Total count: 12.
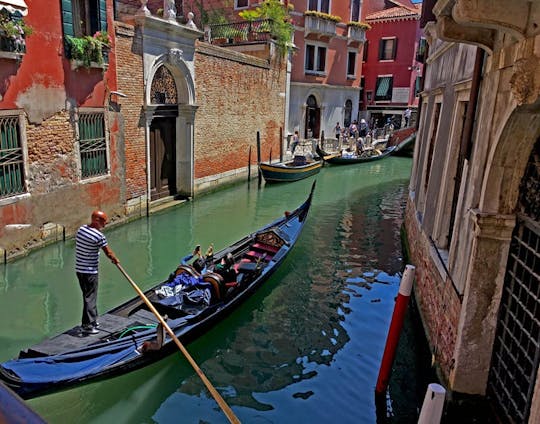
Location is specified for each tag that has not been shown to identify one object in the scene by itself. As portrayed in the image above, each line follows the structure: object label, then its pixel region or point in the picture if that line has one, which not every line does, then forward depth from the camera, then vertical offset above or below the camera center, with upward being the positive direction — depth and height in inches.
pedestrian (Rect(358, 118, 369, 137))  824.3 -49.2
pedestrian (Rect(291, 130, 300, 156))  629.6 -59.2
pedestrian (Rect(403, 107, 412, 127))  853.2 -25.0
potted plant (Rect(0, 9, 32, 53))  213.6 +22.3
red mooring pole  134.8 -59.1
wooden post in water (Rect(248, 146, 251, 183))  524.9 -77.8
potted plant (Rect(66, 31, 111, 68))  260.8 +20.4
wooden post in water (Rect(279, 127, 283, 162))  593.6 -59.2
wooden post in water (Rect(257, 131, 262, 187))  536.7 -58.2
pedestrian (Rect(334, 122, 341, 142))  765.6 -49.5
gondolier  152.0 -53.9
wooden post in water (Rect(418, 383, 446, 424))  90.7 -56.0
